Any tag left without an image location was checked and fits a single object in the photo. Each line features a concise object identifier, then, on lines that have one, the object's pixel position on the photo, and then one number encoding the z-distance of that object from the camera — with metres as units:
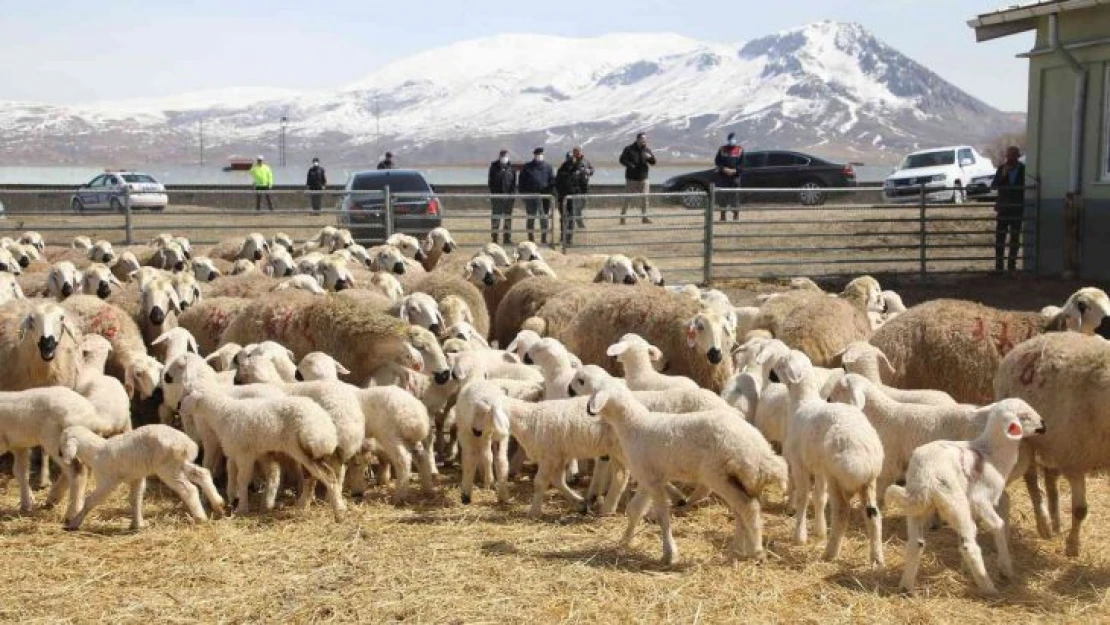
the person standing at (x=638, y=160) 26.17
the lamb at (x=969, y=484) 6.37
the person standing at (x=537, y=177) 24.59
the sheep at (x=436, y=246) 16.91
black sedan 41.16
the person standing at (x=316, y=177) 31.00
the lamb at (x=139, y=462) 7.54
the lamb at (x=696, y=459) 6.84
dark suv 20.38
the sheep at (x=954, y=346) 9.62
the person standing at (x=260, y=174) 35.25
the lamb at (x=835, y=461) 6.78
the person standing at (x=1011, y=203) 19.95
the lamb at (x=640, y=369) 8.79
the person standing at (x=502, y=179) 26.00
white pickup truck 38.78
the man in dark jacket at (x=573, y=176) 25.44
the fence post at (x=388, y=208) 19.70
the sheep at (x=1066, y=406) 7.42
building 18.38
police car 34.98
